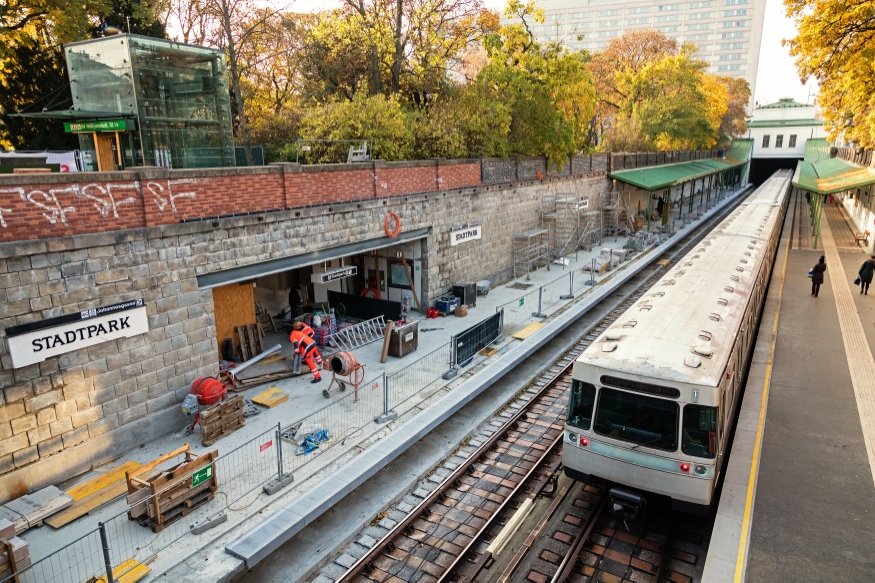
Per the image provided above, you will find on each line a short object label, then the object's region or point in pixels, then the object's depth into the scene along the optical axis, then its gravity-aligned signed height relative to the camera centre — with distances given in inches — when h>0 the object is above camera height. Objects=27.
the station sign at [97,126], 519.7 +40.6
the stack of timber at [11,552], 268.7 -183.0
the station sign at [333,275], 603.2 -118.3
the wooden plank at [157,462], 340.2 -182.7
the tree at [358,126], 742.5 +52.5
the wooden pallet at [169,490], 324.5 -189.4
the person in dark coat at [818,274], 814.5 -164.1
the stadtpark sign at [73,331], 351.0 -108.1
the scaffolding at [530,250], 986.6 -156.7
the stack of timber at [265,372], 517.1 -198.8
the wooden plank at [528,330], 666.5 -201.3
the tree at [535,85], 1008.2 +142.0
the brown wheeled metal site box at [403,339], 591.8 -184.0
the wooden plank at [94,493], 337.7 -207.0
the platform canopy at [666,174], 1384.1 -33.8
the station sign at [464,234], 799.1 -100.9
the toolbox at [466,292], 780.6 -177.4
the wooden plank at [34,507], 330.6 -204.1
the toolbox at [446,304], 757.9 -186.7
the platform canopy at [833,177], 1196.5 -44.7
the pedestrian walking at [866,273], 823.0 -166.8
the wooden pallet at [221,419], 418.6 -191.3
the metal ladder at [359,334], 634.2 -194.4
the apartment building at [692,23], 4419.3 +1132.2
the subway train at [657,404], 294.2 -132.4
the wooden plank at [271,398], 485.7 -201.3
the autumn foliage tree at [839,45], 743.7 +159.0
